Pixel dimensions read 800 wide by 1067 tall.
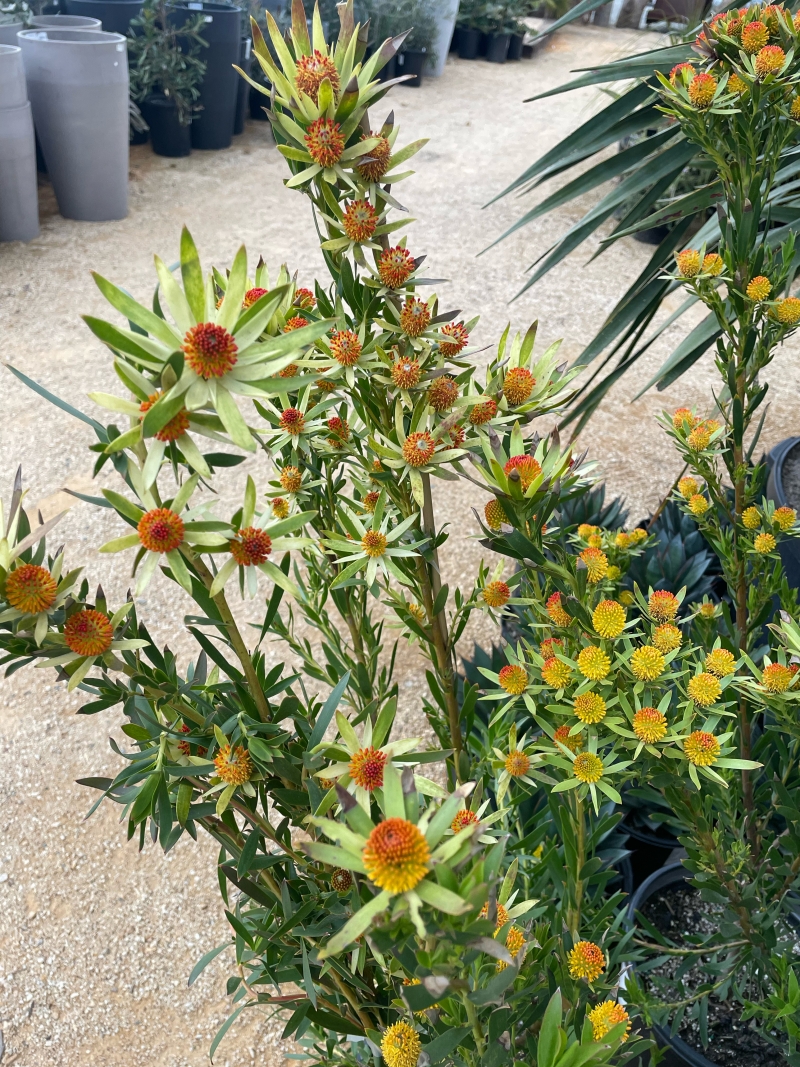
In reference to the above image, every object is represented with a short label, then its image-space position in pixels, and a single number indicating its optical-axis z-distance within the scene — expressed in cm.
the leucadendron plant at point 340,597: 34
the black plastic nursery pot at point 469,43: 629
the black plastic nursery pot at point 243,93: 438
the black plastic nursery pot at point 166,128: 395
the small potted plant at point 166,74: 385
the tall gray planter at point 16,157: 287
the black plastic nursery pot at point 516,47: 642
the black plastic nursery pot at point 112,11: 400
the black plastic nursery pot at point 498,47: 632
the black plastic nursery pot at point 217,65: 400
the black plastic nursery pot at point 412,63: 555
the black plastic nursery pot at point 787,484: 142
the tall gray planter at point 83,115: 316
